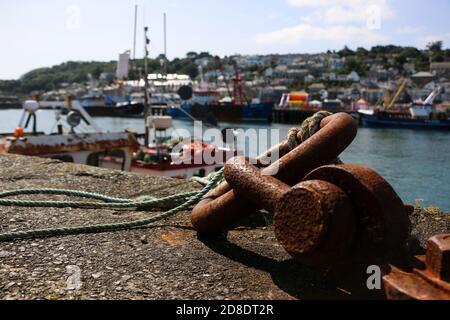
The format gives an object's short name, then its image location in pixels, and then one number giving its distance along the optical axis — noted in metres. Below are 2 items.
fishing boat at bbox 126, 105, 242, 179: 16.30
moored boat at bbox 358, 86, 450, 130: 63.81
